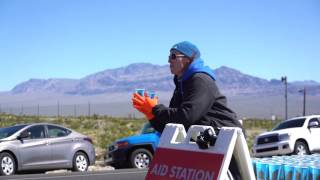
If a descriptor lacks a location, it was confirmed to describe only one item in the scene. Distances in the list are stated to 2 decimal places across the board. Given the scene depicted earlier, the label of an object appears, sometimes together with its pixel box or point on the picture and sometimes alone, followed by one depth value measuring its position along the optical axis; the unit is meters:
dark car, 17.73
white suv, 21.08
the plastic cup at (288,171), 5.80
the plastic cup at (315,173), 5.62
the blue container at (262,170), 5.96
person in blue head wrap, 4.95
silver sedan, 16.56
